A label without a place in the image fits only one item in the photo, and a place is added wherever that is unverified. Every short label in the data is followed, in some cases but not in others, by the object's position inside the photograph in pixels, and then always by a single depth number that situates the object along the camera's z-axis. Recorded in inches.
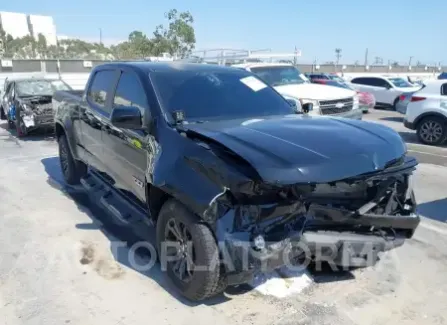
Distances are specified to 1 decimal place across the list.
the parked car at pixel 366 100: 705.6
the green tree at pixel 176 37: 1251.8
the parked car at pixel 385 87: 762.2
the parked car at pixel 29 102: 439.8
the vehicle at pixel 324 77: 994.7
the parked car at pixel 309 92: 382.6
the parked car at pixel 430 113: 419.5
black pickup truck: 117.0
